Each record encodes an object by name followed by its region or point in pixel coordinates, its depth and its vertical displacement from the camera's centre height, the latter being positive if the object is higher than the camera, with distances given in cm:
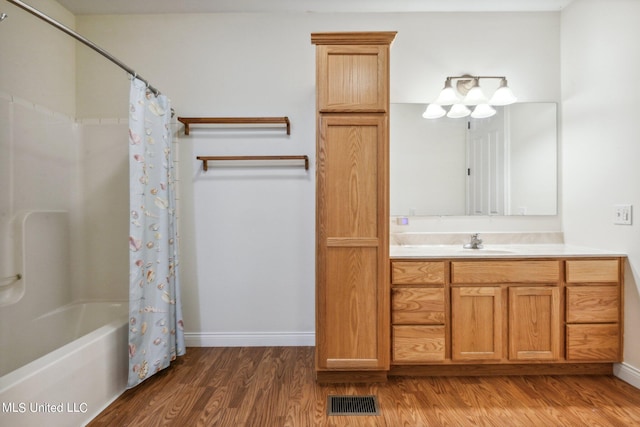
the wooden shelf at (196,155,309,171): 244 +40
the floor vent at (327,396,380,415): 171 -111
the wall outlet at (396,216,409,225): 253 -10
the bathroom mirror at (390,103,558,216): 250 +34
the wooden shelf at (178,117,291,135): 244 +69
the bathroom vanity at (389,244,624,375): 200 -65
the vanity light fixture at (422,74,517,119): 242 +83
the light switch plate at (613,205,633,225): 197 -5
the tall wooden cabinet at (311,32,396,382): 190 +4
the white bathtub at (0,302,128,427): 134 -84
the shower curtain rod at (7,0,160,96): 143 +92
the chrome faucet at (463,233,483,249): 235 -27
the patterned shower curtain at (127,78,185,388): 193 -22
